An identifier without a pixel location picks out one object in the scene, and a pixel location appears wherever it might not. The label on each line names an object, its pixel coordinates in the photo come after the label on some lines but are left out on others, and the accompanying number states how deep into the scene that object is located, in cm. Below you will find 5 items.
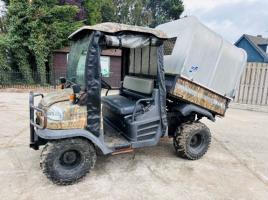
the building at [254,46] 1496
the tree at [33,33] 1039
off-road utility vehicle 275
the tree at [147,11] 2016
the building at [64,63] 1126
